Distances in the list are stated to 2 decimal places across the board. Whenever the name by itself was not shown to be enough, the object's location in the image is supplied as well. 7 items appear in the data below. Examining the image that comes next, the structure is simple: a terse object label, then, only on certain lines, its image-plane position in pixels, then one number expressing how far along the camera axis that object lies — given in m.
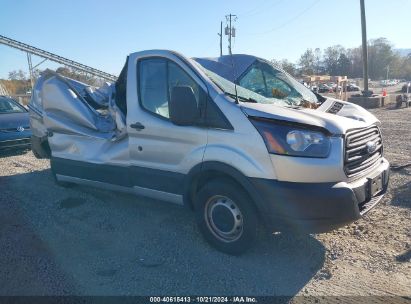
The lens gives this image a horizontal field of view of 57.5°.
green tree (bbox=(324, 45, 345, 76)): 103.12
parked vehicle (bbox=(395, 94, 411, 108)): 20.77
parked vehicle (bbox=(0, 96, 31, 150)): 9.38
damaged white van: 3.27
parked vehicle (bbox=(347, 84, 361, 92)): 52.48
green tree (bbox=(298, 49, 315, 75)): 101.69
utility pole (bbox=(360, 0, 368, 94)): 23.59
